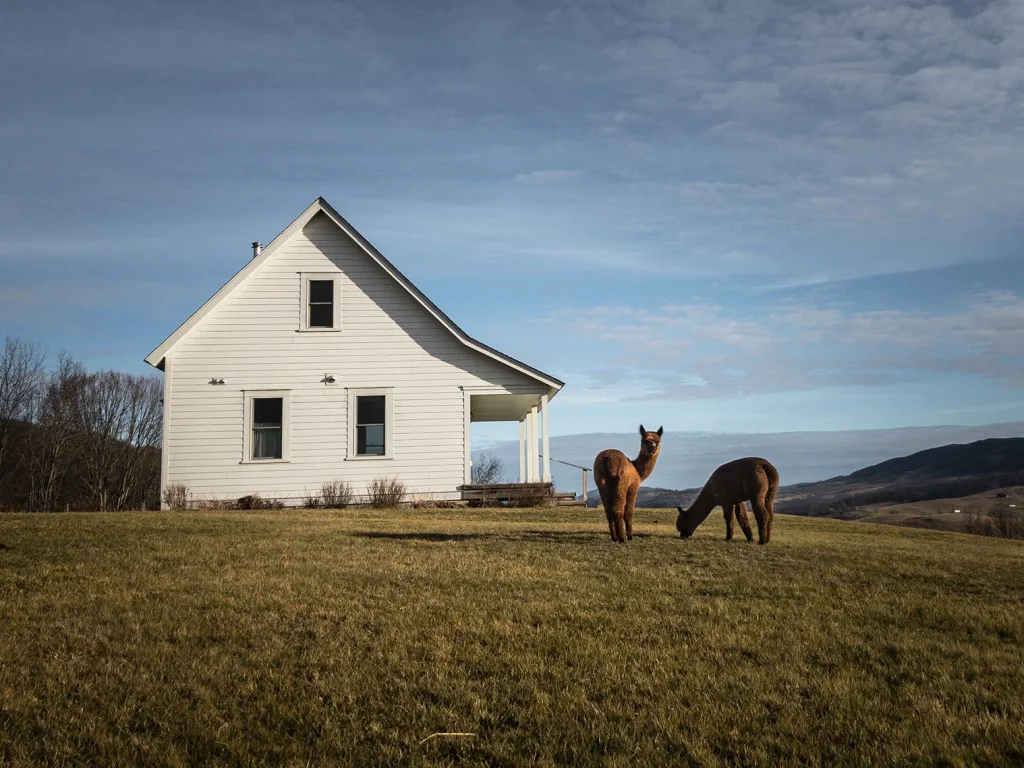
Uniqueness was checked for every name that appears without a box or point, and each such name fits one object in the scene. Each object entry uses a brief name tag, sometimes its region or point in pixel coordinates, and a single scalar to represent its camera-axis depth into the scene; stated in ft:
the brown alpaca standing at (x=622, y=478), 41.29
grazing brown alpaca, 43.11
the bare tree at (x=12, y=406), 143.43
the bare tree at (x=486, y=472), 192.27
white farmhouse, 73.51
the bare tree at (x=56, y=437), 146.51
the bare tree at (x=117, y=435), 152.35
